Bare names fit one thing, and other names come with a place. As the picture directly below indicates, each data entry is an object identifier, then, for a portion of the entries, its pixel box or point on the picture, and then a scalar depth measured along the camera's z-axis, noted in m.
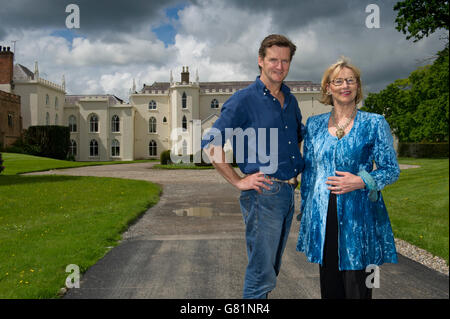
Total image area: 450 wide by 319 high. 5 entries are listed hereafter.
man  2.43
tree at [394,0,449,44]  15.96
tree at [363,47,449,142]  12.78
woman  2.38
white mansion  46.12
